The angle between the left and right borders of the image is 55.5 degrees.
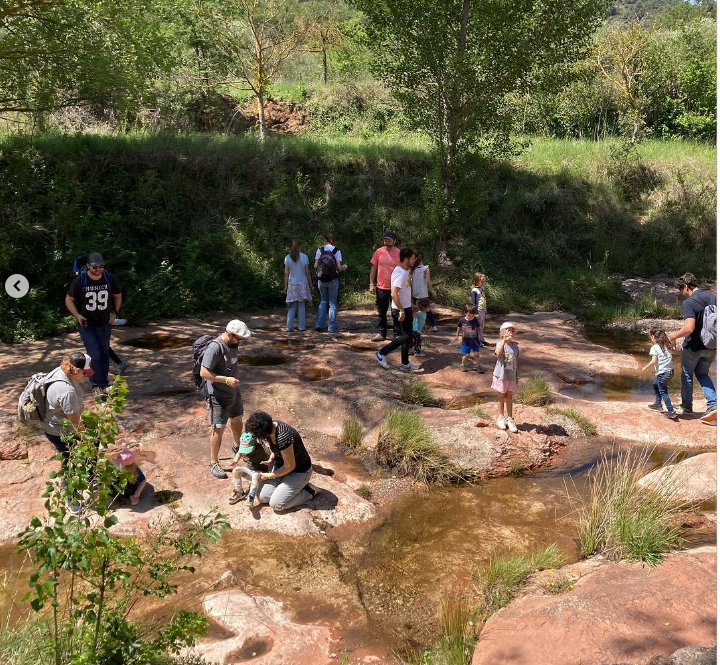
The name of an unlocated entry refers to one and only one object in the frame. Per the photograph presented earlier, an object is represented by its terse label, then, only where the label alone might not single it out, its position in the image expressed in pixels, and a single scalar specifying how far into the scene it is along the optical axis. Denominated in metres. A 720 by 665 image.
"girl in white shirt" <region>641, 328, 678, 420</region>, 8.39
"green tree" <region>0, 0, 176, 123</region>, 11.94
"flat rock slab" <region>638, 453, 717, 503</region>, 6.06
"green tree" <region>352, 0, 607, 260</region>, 14.22
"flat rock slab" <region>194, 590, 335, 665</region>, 4.57
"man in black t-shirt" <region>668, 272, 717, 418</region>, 7.86
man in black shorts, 6.49
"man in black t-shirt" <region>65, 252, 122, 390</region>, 8.16
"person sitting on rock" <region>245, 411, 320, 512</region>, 6.05
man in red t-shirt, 10.45
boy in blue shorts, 9.85
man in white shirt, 9.33
